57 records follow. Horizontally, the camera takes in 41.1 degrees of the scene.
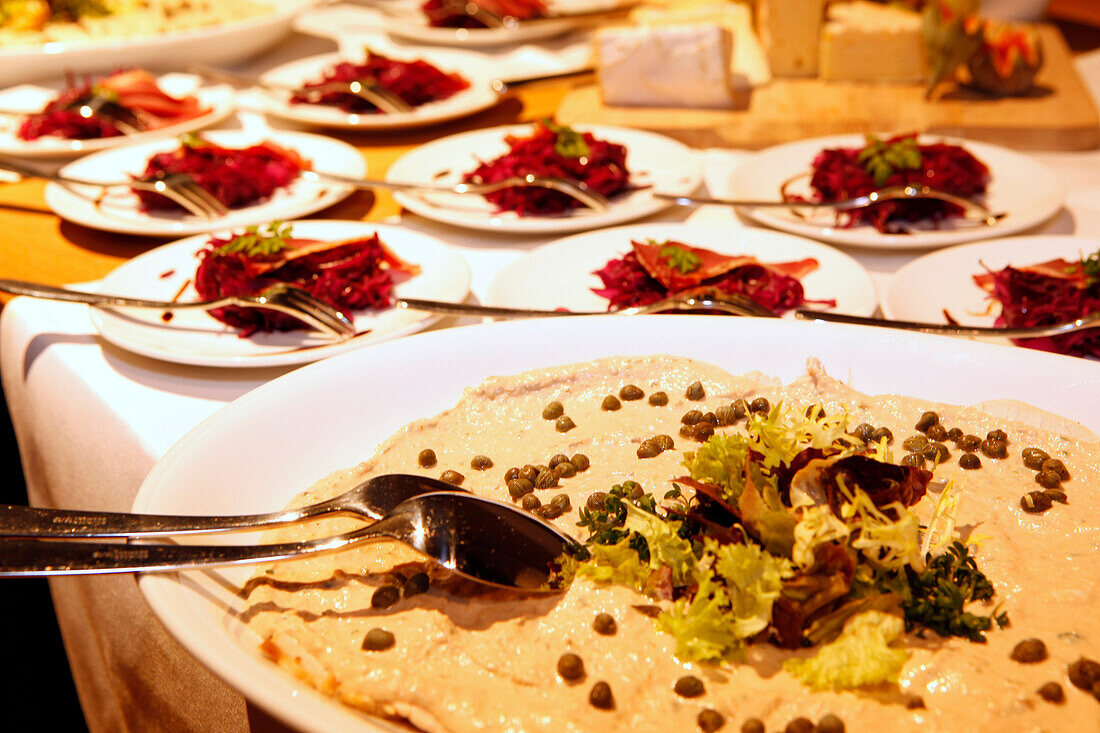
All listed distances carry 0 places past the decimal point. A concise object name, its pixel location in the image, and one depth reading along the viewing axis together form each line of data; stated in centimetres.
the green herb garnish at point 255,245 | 76
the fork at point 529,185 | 85
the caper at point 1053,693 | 45
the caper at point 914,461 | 59
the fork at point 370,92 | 105
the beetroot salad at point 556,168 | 87
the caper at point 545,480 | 60
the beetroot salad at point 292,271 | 75
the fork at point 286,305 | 72
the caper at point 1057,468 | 59
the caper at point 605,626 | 50
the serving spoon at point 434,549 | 49
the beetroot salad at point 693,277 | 74
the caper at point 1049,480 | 58
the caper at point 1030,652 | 47
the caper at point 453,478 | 60
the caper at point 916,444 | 60
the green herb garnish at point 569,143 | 89
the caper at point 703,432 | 61
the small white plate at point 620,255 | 75
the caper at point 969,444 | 60
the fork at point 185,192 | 88
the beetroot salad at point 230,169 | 90
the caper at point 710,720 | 45
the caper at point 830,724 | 44
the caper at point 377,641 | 50
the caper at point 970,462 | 60
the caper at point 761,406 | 62
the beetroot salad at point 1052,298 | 69
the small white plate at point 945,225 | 80
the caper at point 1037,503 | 58
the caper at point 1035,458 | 59
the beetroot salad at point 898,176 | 84
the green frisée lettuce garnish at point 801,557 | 47
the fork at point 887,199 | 82
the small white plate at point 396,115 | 104
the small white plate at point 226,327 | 70
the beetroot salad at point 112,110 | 105
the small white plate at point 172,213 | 87
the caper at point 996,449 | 60
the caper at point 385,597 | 53
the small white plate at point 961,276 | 73
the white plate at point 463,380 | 60
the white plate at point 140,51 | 119
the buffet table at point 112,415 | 67
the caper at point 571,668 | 48
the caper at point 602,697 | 46
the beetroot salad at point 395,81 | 107
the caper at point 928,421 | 61
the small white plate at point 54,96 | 102
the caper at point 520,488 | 59
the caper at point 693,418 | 62
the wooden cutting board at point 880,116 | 98
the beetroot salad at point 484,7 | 132
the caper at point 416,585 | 53
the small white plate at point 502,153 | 84
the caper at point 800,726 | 44
